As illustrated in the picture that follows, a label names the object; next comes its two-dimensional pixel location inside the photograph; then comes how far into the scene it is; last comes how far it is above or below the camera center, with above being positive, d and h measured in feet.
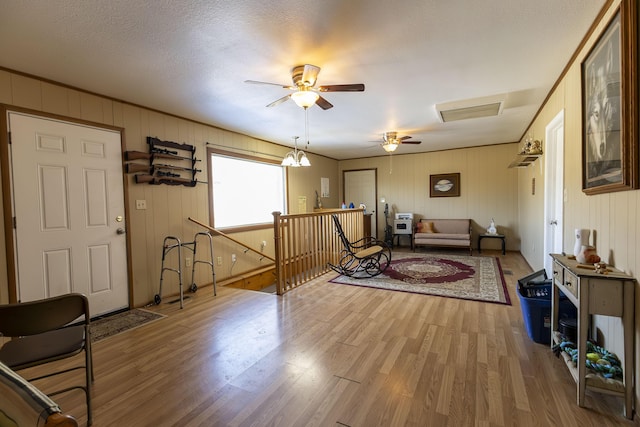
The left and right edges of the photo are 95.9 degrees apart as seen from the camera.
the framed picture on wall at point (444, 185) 22.52 +1.29
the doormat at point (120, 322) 9.07 -3.90
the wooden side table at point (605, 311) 5.14 -2.09
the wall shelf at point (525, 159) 13.34 +1.98
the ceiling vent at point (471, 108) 11.34 +3.87
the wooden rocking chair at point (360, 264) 14.93 -3.42
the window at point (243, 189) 15.15 +0.96
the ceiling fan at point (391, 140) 16.39 +3.53
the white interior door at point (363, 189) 25.81 +1.24
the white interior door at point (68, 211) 8.64 -0.06
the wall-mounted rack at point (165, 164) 11.42 +1.86
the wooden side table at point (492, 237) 20.02 -2.58
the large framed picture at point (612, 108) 5.01 +1.81
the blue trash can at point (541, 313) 7.70 -3.10
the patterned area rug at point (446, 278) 11.97 -3.78
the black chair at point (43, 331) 4.93 -2.16
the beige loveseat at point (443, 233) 20.38 -2.38
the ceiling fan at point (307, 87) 7.95 +3.39
